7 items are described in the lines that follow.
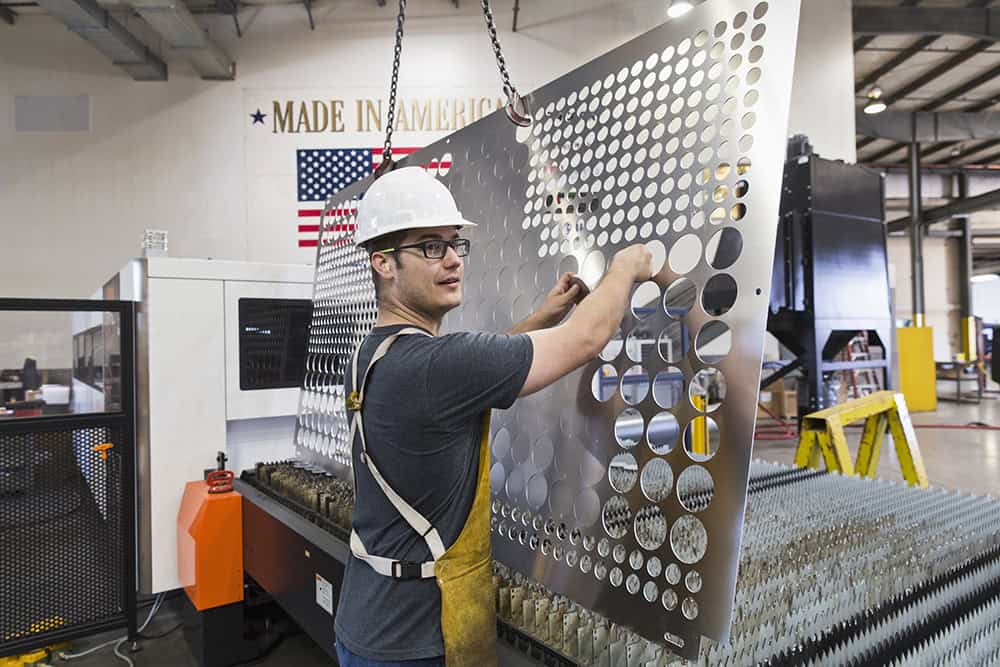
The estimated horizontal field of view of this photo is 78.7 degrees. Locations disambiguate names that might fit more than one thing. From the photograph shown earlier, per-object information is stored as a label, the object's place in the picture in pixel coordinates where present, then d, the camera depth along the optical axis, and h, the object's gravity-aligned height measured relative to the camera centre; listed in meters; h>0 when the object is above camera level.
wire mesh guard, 2.58 -0.79
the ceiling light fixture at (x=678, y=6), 6.29 +3.50
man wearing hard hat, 1.06 -0.14
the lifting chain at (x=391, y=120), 1.81 +0.72
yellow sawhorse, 2.93 -0.51
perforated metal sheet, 1.02 +0.12
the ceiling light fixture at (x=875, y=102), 9.63 +3.80
